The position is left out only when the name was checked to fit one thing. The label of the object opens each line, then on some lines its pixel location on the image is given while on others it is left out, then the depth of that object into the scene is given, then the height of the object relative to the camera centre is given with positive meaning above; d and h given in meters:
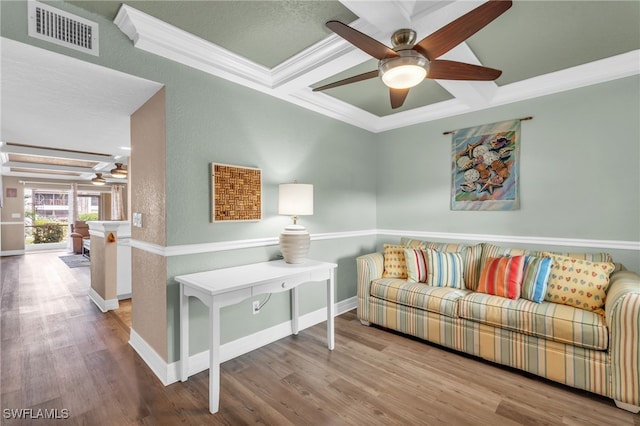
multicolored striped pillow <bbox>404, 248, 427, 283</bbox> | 2.98 -0.57
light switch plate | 2.51 -0.07
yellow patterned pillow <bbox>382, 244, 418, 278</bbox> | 3.15 -0.59
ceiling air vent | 1.63 +1.08
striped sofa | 1.81 -0.89
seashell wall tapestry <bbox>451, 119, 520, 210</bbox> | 2.99 +0.45
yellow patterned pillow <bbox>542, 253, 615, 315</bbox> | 2.13 -0.57
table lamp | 2.54 -0.01
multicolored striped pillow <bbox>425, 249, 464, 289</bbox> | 2.85 -0.60
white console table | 1.82 -0.54
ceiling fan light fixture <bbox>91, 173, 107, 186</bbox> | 7.01 +0.78
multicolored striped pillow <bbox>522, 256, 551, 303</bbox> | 2.30 -0.57
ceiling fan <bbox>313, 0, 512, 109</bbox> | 1.40 +0.90
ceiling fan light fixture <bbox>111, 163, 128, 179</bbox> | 5.49 +0.75
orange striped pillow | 2.40 -0.58
